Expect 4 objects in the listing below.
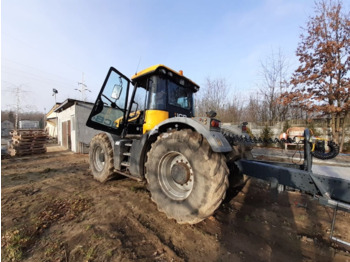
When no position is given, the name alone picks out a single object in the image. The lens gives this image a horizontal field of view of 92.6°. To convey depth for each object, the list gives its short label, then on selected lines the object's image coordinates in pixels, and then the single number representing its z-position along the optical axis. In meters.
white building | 11.19
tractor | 2.34
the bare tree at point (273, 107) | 15.57
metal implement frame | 1.98
